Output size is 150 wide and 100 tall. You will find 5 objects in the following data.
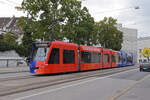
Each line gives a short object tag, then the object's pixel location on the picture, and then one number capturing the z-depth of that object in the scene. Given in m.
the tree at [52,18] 32.78
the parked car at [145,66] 27.97
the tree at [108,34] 56.75
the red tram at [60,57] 16.95
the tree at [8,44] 37.65
